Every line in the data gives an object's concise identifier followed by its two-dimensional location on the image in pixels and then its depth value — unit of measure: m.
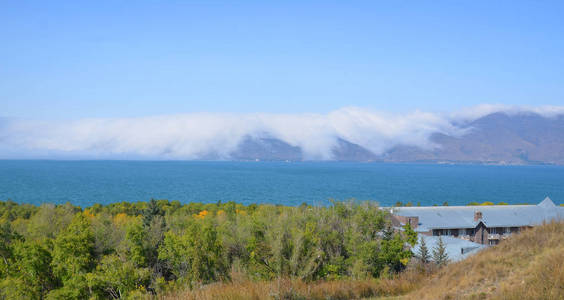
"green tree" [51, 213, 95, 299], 19.39
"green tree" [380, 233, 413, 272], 22.28
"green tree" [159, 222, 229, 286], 21.11
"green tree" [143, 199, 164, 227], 40.83
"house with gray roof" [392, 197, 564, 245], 45.38
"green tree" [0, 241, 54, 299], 20.28
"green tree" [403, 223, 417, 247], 25.50
